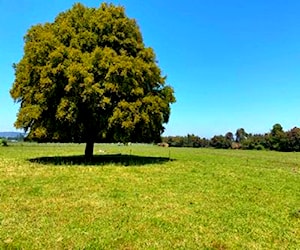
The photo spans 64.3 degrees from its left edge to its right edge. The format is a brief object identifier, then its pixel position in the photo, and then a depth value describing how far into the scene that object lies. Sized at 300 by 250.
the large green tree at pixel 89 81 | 15.06
